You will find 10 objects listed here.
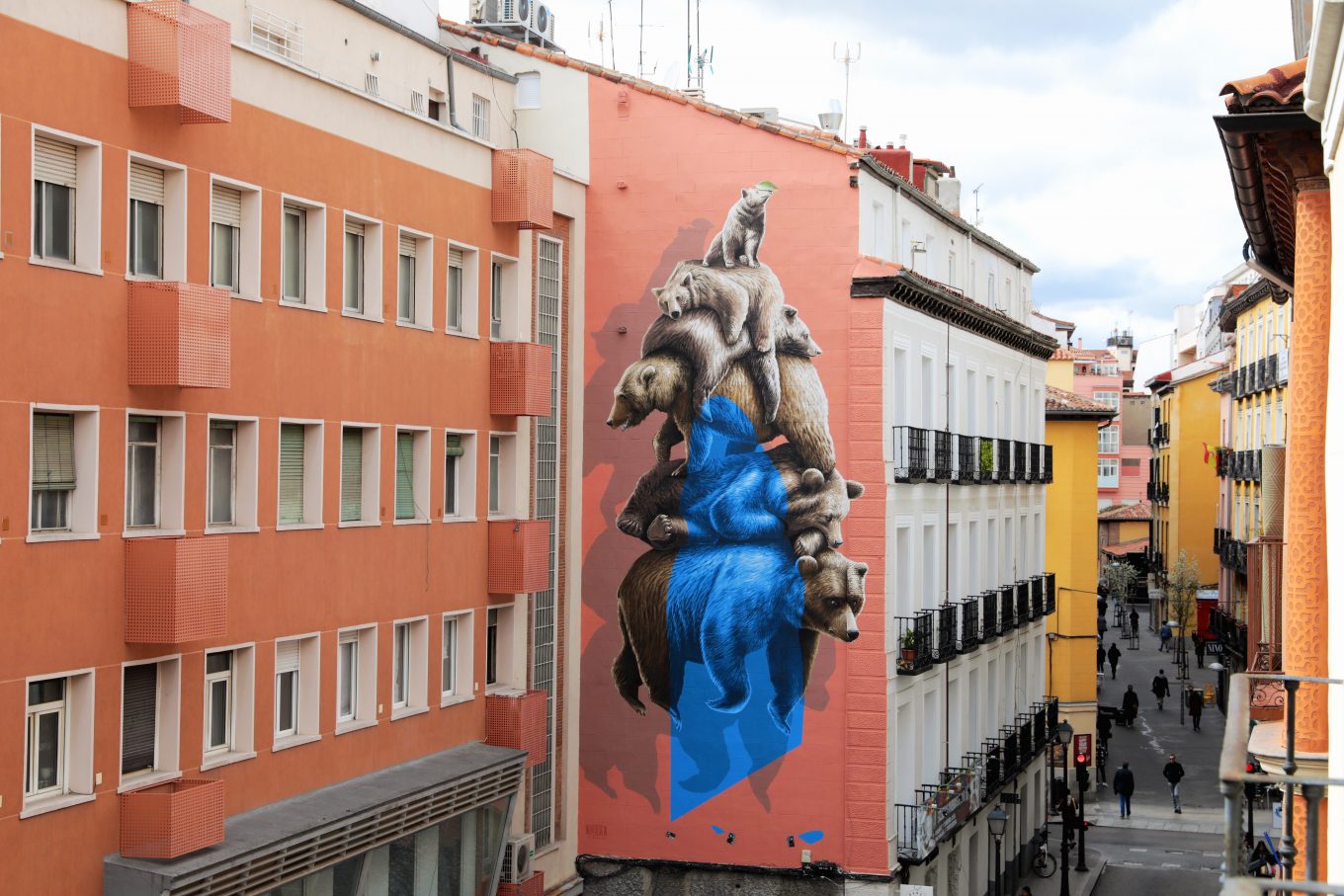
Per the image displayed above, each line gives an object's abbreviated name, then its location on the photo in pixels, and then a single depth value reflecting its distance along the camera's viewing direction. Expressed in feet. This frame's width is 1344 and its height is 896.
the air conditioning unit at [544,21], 110.52
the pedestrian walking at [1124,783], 162.40
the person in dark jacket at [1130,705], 214.07
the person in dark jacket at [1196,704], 209.56
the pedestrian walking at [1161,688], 231.50
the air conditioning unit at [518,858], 94.68
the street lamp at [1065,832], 126.62
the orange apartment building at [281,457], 61.46
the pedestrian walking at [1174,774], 163.73
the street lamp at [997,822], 114.21
